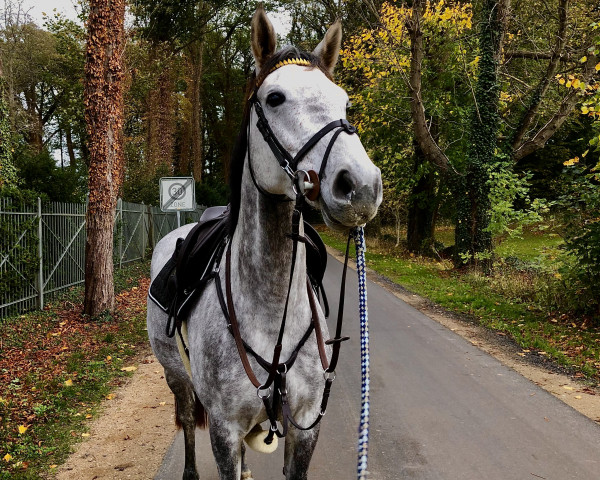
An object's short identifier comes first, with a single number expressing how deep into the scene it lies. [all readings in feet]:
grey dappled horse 6.23
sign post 42.98
